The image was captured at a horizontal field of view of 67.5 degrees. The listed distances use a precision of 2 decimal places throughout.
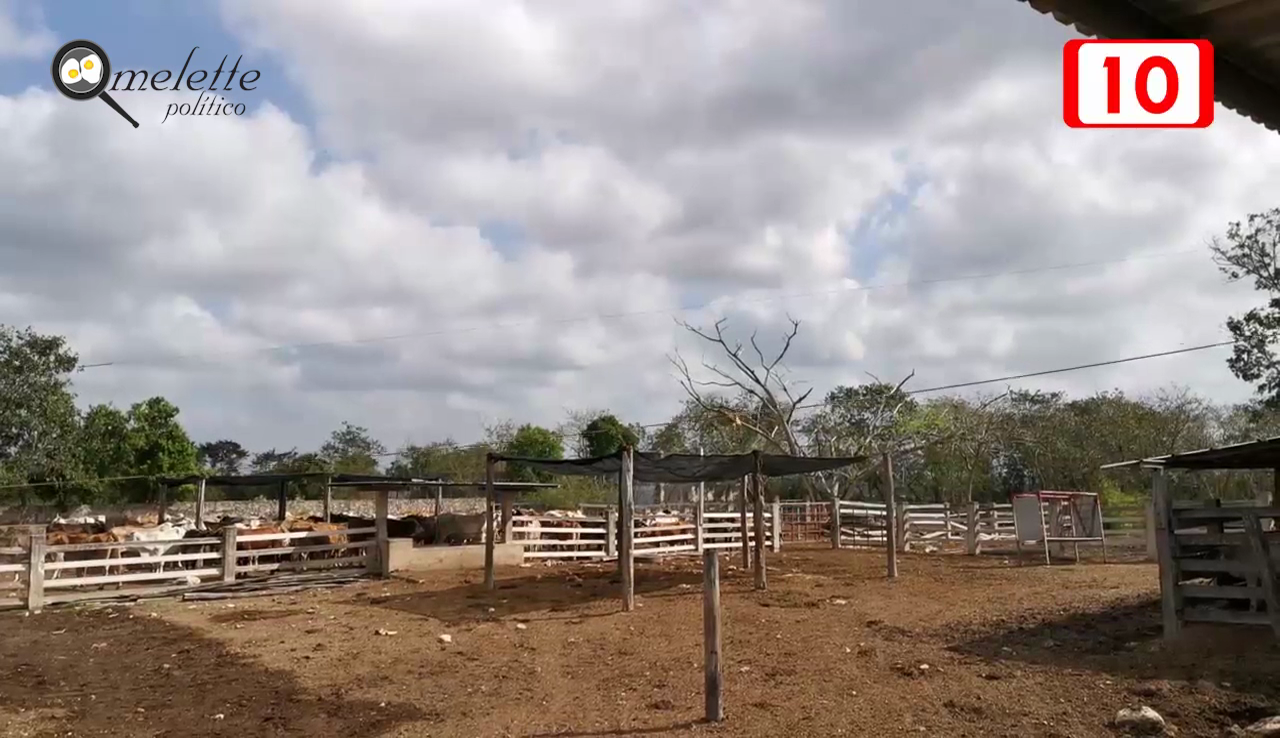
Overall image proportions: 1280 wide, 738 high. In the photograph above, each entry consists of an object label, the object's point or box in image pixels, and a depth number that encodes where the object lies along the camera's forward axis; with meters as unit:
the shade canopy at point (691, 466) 14.44
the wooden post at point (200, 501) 21.25
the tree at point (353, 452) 48.66
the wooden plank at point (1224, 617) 8.70
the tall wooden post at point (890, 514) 15.62
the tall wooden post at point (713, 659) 6.84
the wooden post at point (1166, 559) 9.16
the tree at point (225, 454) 68.88
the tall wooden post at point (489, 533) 15.00
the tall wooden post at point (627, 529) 12.64
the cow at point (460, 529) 20.59
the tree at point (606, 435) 42.78
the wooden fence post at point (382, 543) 17.17
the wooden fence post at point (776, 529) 22.47
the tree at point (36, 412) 26.83
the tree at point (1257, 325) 26.39
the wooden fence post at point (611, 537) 20.70
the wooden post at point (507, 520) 19.34
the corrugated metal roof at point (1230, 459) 9.05
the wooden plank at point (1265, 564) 8.57
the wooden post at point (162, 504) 23.50
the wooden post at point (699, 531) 21.66
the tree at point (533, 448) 41.00
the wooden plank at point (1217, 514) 8.72
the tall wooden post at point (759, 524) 14.06
